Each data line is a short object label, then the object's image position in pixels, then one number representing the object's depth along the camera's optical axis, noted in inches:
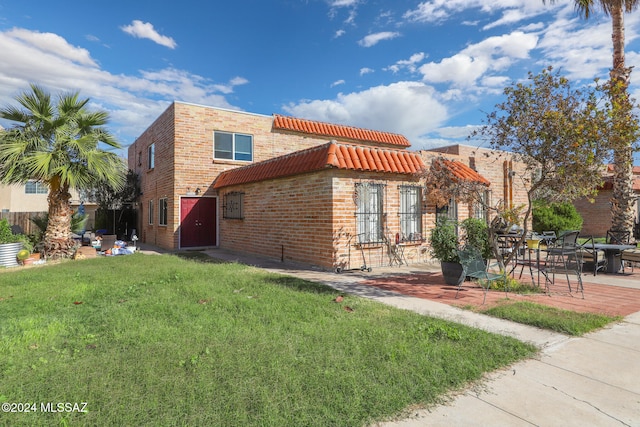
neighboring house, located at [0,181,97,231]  1032.6
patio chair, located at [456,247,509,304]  235.8
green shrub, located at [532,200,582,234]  636.1
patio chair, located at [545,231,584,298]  271.7
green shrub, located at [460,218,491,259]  296.5
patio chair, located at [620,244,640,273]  336.2
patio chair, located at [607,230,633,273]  403.5
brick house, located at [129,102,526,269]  358.6
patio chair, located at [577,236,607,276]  336.8
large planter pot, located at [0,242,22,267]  419.5
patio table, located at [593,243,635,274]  343.3
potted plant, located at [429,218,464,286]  284.0
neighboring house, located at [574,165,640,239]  727.1
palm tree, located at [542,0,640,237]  433.1
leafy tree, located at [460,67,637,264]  222.5
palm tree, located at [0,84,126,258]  426.6
